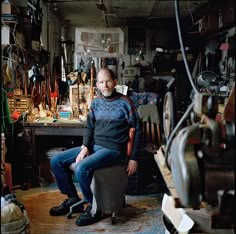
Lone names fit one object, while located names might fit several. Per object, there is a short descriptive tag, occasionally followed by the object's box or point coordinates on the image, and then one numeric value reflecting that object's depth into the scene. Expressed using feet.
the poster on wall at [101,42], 15.79
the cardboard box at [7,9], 12.08
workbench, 13.71
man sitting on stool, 10.63
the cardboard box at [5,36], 12.13
